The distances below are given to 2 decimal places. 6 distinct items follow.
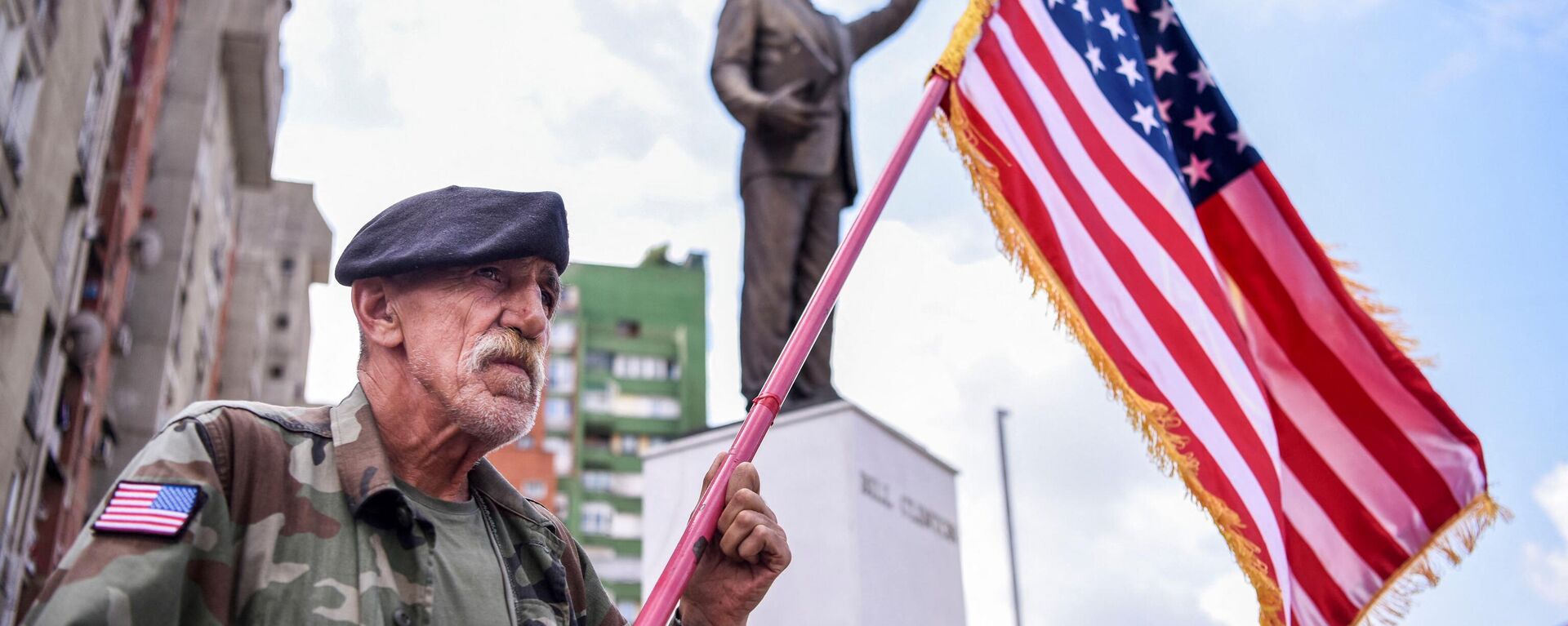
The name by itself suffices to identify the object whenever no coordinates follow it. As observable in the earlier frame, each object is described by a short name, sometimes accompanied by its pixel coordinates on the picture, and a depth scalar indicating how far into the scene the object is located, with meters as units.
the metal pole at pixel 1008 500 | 14.41
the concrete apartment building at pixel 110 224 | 14.41
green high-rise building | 62.91
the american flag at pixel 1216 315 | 5.04
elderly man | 2.00
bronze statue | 7.50
